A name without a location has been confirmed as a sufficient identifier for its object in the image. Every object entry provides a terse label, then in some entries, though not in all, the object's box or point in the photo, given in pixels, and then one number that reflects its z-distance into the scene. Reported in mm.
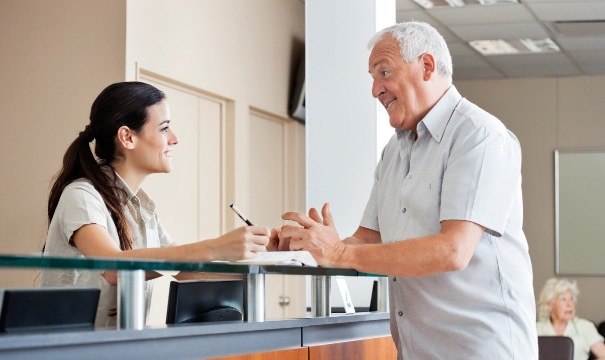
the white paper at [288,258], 2559
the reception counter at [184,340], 1711
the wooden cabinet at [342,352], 2363
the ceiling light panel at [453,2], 7980
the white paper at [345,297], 3172
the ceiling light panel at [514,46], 9477
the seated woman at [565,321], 8023
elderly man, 2305
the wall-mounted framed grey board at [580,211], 10805
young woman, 2516
